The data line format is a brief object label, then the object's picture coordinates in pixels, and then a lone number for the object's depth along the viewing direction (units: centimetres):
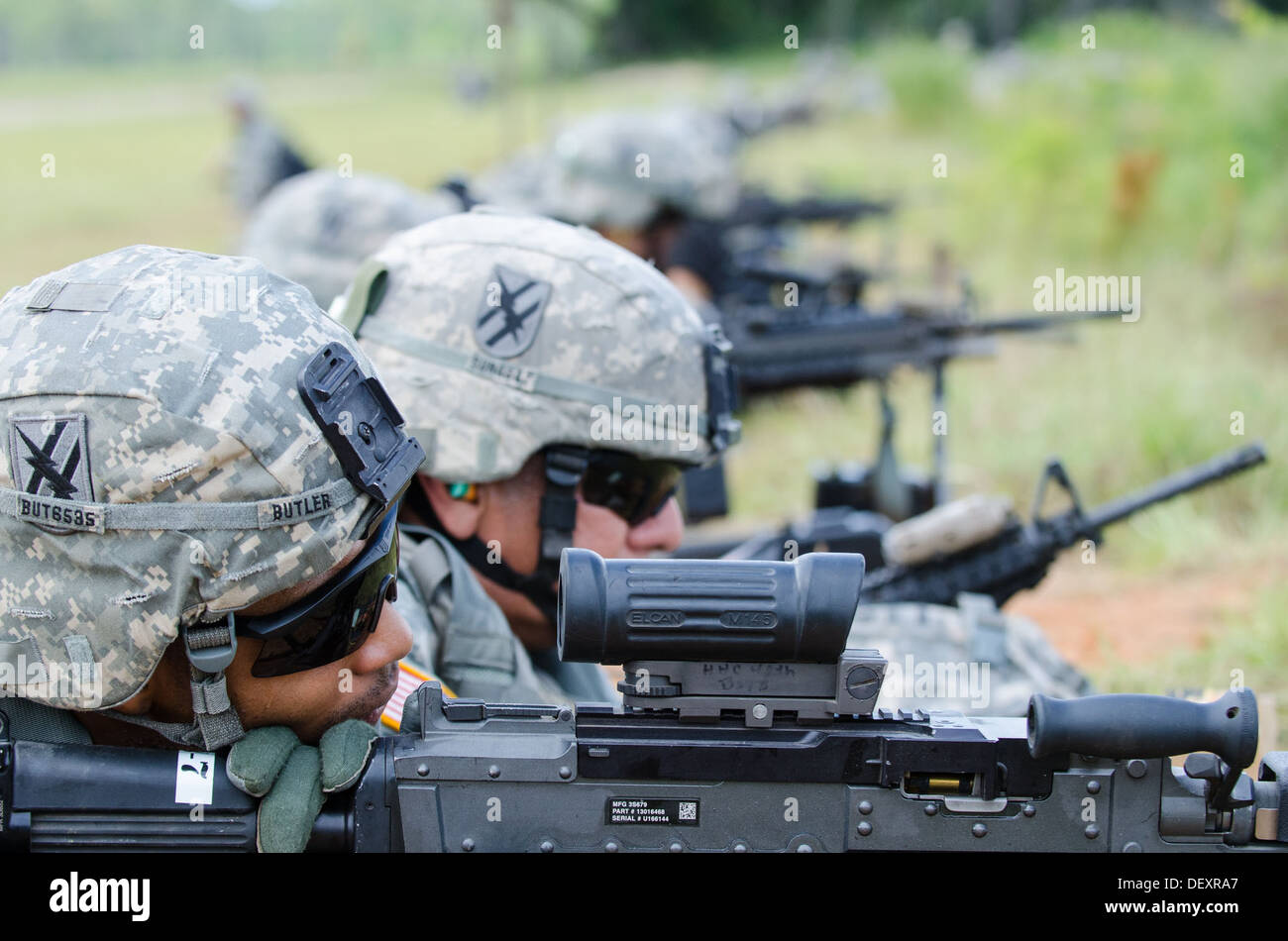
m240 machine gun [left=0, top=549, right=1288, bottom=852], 203
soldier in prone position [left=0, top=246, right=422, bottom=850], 193
